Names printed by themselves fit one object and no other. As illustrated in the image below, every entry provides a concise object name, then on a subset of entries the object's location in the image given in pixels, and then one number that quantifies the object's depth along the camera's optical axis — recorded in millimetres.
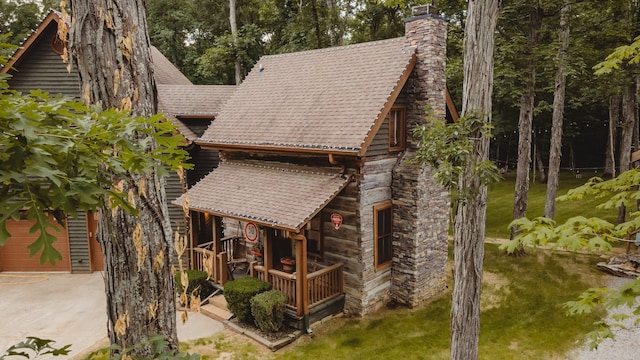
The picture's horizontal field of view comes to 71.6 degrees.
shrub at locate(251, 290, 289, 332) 10688
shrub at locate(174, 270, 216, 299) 12630
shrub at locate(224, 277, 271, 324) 11234
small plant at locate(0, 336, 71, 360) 2738
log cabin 11523
